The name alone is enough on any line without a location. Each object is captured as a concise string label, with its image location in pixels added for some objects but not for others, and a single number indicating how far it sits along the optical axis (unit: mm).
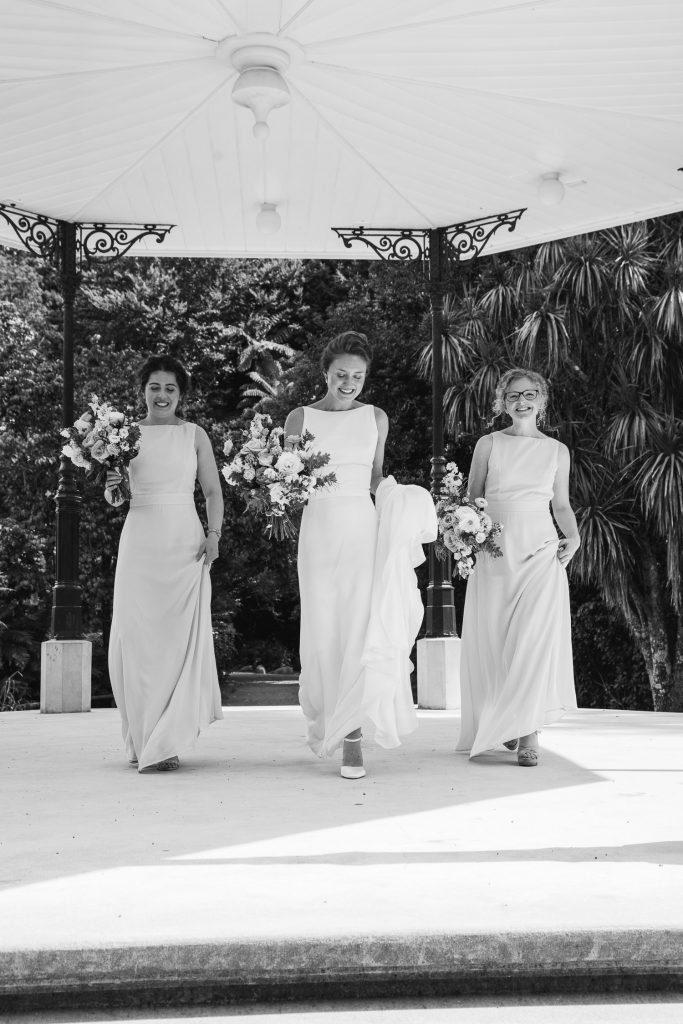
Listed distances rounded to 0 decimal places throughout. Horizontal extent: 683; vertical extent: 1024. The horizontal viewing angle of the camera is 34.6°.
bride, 5395
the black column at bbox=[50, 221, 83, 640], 8719
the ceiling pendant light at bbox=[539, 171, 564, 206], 7758
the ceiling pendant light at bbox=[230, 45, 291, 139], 6117
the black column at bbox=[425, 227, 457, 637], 9172
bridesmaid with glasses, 5590
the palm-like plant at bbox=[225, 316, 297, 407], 20750
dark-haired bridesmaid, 5461
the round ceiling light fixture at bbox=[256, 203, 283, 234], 8203
